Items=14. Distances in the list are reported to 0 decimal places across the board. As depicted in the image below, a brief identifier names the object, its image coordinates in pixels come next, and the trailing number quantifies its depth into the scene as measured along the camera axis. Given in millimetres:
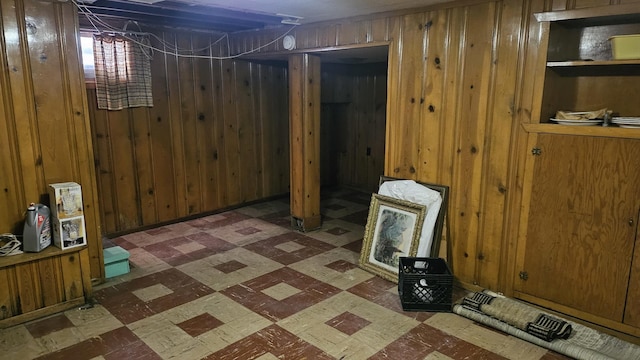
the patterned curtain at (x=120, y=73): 4098
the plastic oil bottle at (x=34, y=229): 2795
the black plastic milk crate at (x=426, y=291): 2932
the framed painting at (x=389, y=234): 3377
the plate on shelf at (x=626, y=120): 2463
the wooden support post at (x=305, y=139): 4348
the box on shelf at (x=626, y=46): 2414
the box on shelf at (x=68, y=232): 2869
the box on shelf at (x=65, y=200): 2850
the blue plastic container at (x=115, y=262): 3467
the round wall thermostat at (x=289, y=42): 4254
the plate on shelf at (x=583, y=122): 2615
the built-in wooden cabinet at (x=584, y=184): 2527
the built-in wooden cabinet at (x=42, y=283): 2744
